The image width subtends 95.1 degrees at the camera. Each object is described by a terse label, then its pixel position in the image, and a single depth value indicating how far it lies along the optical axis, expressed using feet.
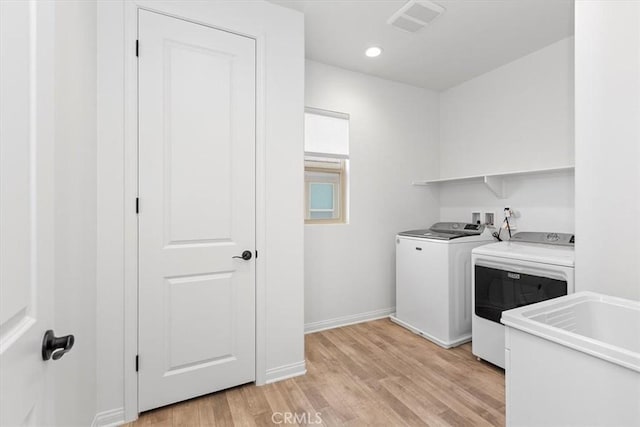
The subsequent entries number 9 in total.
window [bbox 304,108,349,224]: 9.73
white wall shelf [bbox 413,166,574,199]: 8.26
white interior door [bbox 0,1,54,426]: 1.70
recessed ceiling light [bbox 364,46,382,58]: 8.76
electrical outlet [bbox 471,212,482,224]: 10.27
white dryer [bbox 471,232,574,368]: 6.19
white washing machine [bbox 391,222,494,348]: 8.39
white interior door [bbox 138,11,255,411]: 5.67
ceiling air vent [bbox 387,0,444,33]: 6.87
